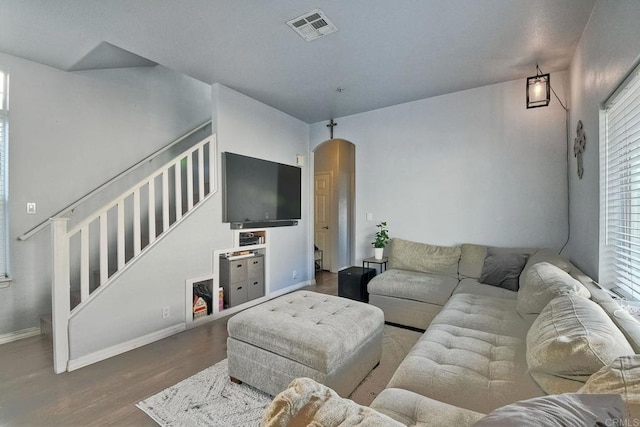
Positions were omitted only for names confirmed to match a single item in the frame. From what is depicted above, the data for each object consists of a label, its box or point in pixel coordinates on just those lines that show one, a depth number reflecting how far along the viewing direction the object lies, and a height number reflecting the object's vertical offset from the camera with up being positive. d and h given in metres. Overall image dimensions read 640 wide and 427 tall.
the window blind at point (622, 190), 1.57 +0.12
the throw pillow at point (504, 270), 2.69 -0.61
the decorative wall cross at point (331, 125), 4.52 +1.39
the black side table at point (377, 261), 3.74 -0.69
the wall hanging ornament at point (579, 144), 2.37 +0.57
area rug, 1.63 -1.22
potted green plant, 3.78 -0.44
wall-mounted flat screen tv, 3.41 +0.28
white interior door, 5.75 -0.11
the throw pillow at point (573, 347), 0.95 -0.51
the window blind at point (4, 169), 2.66 +0.40
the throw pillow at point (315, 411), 0.74 -0.56
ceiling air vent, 2.11 +1.48
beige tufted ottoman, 1.62 -0.84
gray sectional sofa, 0.69 -0.59
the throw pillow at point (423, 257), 3.29 -0.59
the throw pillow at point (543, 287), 1.61 -0.48
